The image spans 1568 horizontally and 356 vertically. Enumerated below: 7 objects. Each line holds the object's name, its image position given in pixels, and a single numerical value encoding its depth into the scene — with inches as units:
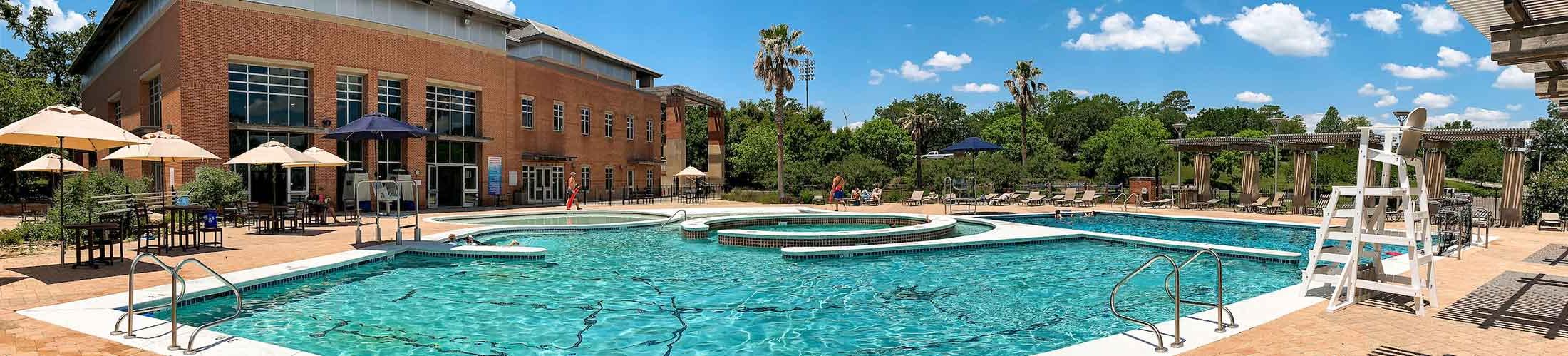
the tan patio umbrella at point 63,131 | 318.3
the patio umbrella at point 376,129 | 577.6
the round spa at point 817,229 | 495.8
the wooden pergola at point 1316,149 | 629.9
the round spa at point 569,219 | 715.4
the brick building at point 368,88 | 760.3
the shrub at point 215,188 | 621.3
